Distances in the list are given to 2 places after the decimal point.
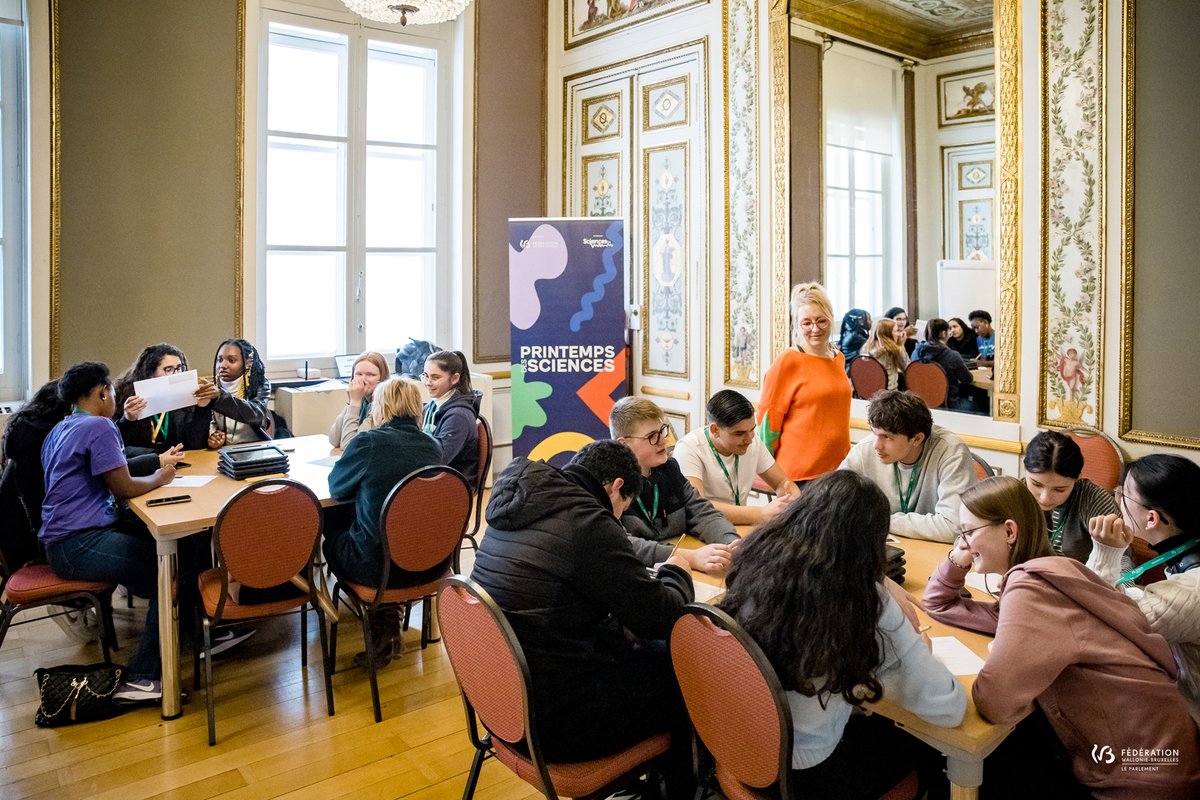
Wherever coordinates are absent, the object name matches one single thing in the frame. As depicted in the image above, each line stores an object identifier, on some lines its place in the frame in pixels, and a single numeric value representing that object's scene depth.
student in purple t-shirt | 3.26
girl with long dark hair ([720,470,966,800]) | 1.78
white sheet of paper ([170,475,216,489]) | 3.67
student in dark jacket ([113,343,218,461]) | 4.19
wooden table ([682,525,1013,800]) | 1.77
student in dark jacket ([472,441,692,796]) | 2.12
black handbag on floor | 3.15
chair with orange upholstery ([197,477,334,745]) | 2.99
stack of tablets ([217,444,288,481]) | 3.83
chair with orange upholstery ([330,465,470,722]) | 3.21
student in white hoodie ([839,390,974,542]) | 2.99
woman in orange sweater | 3.96
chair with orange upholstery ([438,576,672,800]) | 1.99
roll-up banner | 6.10
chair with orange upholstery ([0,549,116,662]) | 3.20
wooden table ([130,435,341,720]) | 3.11
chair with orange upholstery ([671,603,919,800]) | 1.75
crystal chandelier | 4.67
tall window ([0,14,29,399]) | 5.08
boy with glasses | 2.96
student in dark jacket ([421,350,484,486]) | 4.12
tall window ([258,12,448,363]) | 6.19
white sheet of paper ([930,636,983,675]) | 2.01
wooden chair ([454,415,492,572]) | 4.24
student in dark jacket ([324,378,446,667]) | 3.32
